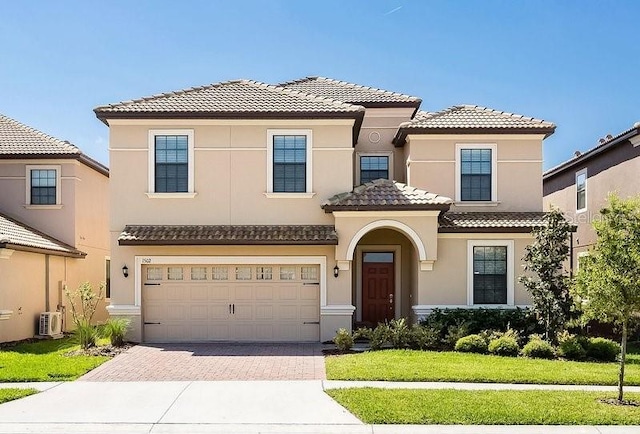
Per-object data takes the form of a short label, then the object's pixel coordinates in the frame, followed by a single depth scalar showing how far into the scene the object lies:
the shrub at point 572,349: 13.77
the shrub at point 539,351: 13.85
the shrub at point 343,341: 14.61
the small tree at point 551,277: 14.45
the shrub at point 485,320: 15.32
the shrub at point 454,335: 14.77
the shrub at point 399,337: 14.75
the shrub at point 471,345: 14.36
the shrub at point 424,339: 14.67
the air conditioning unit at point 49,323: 17.66
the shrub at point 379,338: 14.79
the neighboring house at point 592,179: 18.77
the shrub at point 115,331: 15.16
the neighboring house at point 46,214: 17.55
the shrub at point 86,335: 14.70
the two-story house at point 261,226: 16.03
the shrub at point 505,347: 14.04
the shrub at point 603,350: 13.76
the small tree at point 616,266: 9.45
